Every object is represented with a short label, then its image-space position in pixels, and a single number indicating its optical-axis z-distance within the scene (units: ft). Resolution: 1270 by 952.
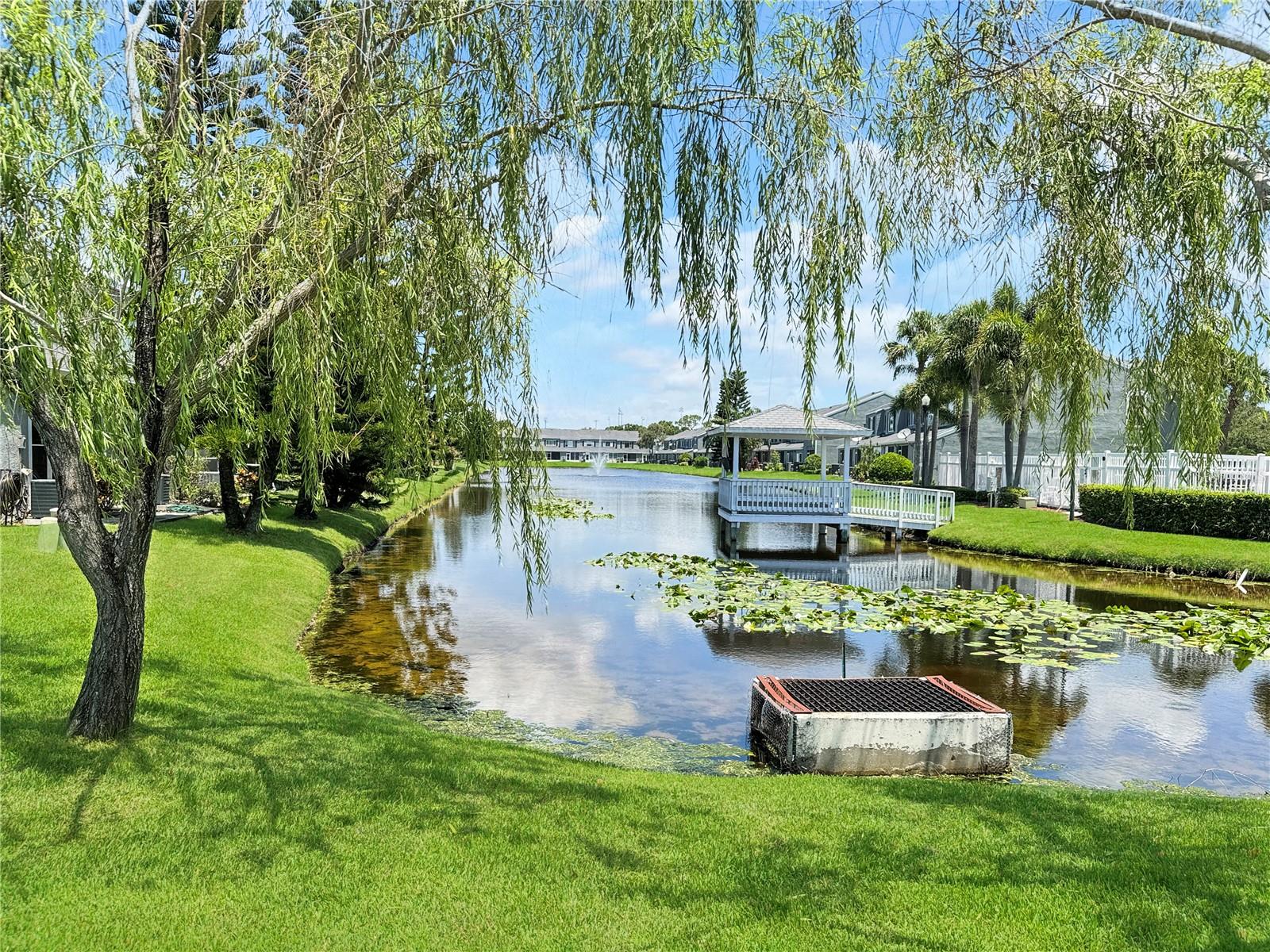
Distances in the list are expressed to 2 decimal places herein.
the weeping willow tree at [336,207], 13.71
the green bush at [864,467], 149.59
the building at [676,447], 348.59
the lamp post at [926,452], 129.35
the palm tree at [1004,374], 99.19
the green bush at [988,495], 101.19
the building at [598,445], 449.89
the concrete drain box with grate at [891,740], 23.59
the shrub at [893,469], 140.77
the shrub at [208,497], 69.62
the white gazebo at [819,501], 84.17
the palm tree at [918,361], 130.31
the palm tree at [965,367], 112.16
